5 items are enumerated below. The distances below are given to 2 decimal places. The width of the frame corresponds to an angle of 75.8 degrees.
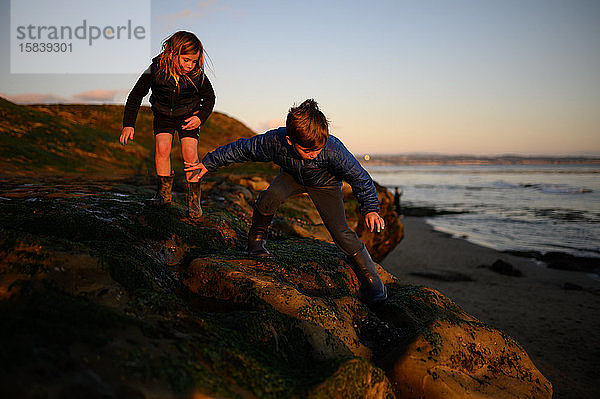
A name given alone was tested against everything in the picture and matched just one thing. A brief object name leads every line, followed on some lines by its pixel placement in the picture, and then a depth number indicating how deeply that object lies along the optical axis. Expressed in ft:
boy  14.48
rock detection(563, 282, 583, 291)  32.63
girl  16.22
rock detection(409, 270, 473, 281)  36.82
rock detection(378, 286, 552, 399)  10.84
